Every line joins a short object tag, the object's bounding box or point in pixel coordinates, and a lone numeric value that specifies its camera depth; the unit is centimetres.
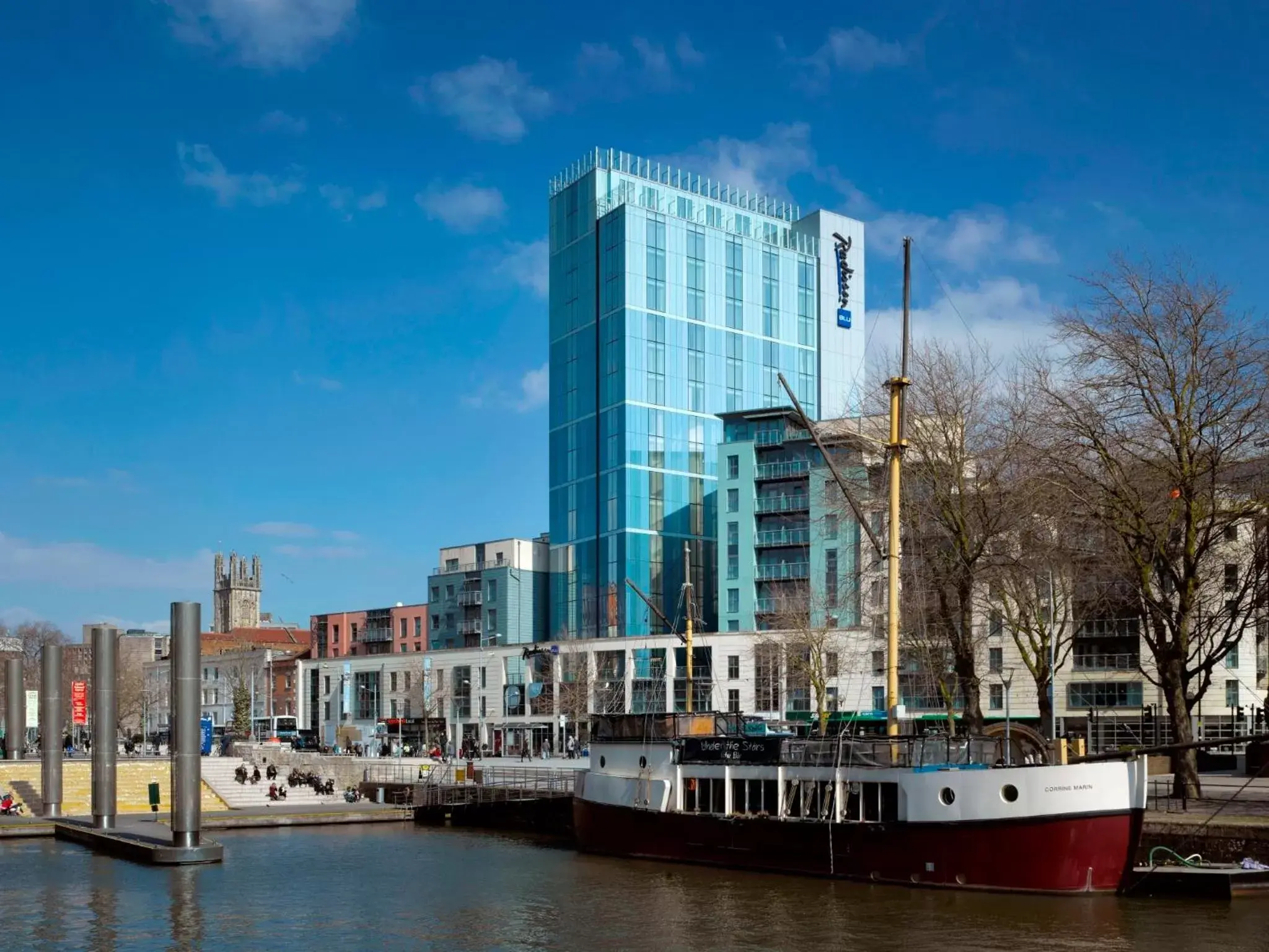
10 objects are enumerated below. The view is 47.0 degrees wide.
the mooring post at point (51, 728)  6138
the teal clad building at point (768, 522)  10531
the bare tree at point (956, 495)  4606
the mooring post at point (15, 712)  6750
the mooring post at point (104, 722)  5522
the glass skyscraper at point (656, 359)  12088
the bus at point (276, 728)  12169
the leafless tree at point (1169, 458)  4169
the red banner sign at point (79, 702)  8556
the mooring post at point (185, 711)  4428
